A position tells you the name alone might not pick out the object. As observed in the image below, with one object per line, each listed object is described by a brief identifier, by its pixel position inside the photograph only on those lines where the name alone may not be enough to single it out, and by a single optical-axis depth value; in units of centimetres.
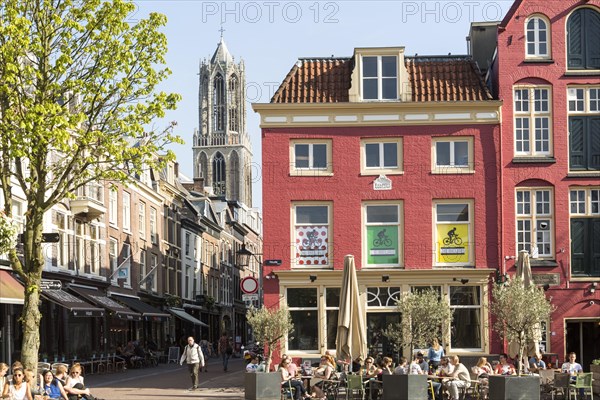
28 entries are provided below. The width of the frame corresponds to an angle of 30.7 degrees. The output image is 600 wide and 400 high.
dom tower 15862
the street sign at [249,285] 3144
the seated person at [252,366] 3117
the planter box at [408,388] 2491
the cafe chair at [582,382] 2609
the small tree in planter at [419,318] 3148
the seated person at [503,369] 2764
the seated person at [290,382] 2730
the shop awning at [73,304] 4259
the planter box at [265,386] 2581
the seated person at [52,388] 2227
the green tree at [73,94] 2417
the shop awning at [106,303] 4856
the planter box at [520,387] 2406
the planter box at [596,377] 2845
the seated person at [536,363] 2945
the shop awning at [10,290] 3758
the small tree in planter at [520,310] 2928
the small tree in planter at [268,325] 3225
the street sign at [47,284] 2584
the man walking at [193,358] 3344
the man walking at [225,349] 4791
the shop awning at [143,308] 5669
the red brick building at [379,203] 3569
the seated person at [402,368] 2769
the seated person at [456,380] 2666
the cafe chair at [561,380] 2612
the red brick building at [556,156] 3553
